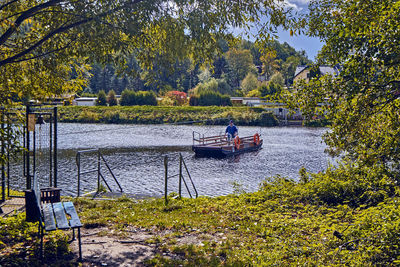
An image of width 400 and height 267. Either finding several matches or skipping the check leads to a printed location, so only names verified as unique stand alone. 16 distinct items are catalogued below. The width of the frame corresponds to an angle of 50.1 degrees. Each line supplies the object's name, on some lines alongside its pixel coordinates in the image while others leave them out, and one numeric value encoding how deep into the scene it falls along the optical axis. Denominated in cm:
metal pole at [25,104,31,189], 911
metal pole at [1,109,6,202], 646
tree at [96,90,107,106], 5666
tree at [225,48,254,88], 8512
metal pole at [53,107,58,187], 1001
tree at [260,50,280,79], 8794
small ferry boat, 2664
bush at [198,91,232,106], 5816
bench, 565
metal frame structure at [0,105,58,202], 845
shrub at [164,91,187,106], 5894
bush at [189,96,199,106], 5869
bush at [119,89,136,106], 5734
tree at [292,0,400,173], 689
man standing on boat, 2781
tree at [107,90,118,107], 5766
